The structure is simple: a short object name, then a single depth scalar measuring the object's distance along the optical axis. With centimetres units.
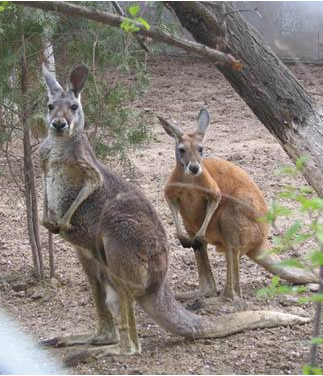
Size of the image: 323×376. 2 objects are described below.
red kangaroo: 1149
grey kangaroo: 1017
